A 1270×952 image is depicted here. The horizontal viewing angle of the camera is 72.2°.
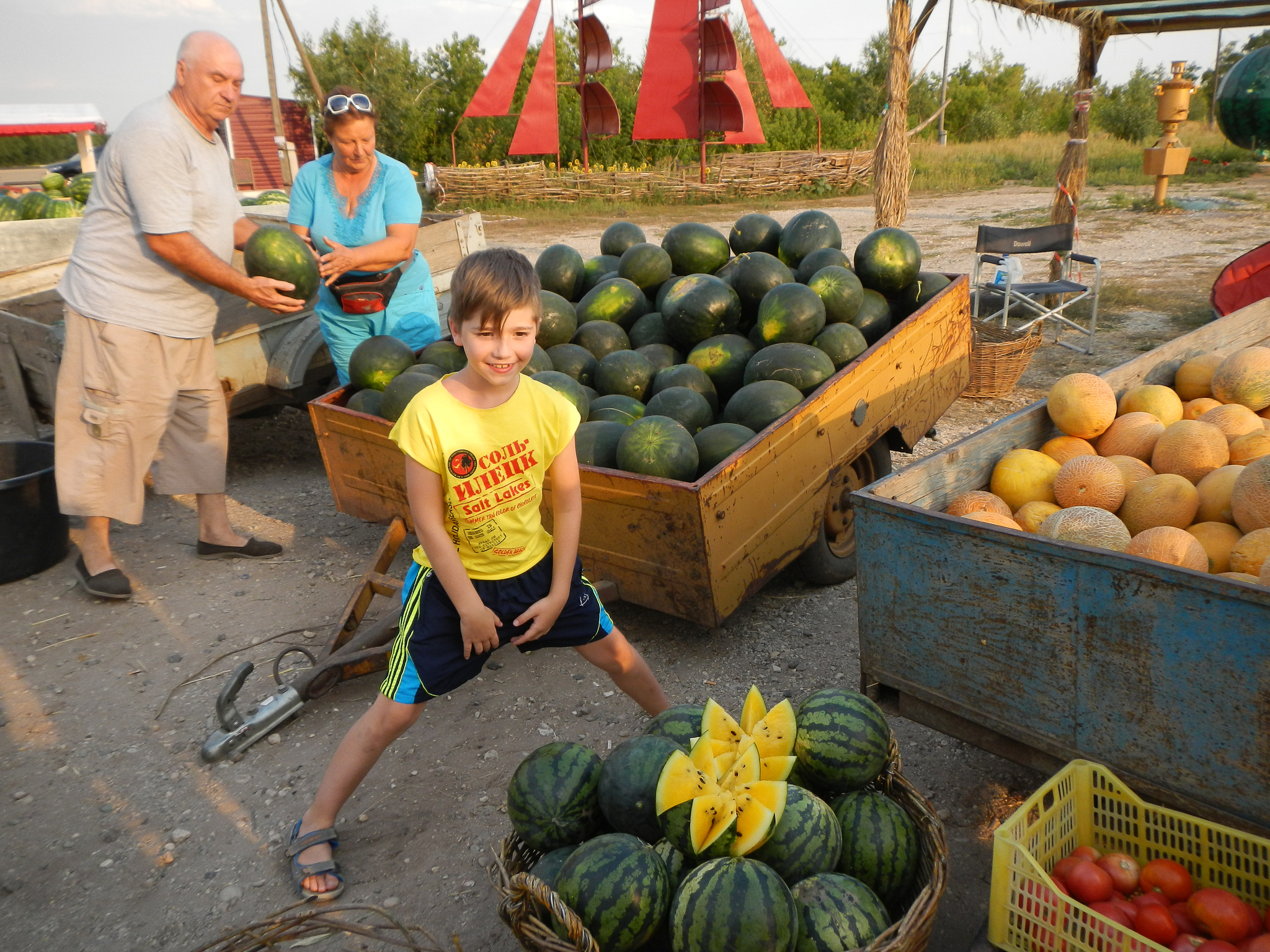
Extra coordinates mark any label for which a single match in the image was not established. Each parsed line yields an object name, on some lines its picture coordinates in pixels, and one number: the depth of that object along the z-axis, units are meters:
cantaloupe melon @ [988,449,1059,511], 3.14
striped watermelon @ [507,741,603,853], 2.16
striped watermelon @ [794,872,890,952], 1.81
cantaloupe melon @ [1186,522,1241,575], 2.69
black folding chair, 8.09
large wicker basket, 1.78
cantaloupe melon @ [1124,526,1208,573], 2.54
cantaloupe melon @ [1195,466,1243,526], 2.85
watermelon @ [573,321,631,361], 4.74
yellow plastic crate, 1.87
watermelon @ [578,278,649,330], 4.98
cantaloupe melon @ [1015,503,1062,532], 2.95
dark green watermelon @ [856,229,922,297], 4.81
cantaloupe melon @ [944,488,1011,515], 2.86
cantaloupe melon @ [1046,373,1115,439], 3.40
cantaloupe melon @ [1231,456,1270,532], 2.64
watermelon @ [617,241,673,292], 5.14
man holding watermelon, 4.01
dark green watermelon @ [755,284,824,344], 4.31
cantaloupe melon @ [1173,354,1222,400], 3.84
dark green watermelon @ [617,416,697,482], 3.55
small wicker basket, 6.96
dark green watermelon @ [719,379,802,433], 3.86
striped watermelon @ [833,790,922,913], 2.04
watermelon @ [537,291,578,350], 4.70
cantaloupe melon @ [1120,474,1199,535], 2.88
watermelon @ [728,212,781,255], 5.37
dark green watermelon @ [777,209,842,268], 5.05
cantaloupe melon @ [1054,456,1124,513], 2.95
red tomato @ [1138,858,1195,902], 1.97
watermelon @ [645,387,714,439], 4.01
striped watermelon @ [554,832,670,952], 1.83
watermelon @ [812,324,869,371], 4.28
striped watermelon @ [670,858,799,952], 1.72
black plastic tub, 4.67
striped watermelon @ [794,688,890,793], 2.20
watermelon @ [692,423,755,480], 3.70
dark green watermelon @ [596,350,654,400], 4.38
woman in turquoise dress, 4.43
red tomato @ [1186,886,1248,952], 1.84
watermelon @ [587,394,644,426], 4.11
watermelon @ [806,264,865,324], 4.51
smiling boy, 2.30
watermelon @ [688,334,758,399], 4.45
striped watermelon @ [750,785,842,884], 1.94
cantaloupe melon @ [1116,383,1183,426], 3.52
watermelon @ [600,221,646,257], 5.78
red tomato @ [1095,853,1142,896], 2.00
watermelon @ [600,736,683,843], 2.10
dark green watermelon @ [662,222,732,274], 5.18
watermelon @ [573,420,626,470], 3.83
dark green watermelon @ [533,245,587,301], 5.29
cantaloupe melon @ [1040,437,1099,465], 3.33
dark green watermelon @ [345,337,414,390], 4.50
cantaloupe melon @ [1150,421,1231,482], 3.08
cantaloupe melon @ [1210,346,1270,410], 3.52
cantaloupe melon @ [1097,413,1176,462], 3.32
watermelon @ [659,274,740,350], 4.55
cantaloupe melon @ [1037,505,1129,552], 2.66
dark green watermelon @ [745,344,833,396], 4.02
